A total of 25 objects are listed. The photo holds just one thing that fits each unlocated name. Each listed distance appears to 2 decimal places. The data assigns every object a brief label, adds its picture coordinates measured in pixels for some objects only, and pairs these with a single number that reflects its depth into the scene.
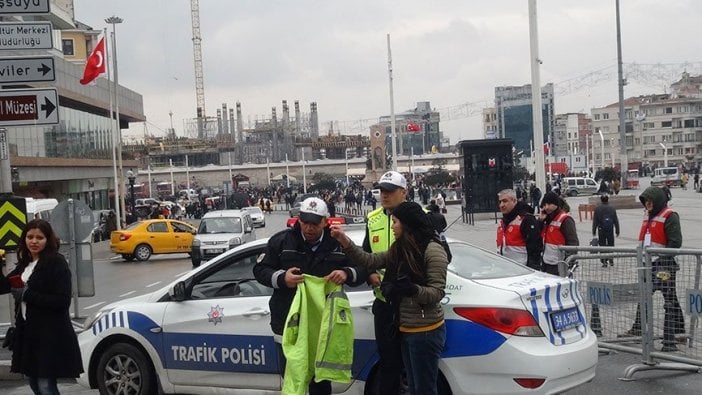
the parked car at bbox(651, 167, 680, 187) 72.26
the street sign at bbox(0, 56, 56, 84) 10.02
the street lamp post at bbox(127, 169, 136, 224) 51.10
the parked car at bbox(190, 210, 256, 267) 25.31
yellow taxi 30.83
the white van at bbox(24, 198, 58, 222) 24.82
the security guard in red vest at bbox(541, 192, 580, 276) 9.73
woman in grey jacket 5.48
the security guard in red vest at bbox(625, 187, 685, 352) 8.05
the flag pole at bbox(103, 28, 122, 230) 44.00
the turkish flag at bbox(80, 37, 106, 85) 36.50
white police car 6.04
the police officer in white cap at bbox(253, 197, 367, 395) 5.66
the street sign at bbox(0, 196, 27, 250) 10.73
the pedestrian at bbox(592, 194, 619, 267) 18.94
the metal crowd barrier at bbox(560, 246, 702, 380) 7.90
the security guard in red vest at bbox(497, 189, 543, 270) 9.53
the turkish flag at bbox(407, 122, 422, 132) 84.25
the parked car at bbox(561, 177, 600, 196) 68.94
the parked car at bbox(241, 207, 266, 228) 47.41
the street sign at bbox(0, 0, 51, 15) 9.91
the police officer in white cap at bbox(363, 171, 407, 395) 5.72
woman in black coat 6.35
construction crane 180.12
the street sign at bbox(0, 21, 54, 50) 10.13
